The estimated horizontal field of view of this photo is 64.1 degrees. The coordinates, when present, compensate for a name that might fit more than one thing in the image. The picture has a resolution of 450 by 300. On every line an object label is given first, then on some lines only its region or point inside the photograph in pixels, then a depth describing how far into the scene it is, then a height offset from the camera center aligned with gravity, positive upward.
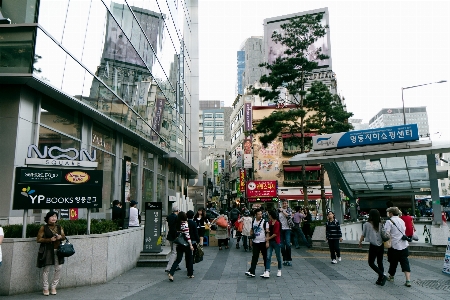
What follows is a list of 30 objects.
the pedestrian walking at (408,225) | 11.44 -0.76
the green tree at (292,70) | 21.16 +7.88
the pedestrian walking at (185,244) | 9.07 -1.02
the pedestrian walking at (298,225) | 15.09 -0.96
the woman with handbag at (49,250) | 7.31 -0.91
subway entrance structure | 13.23 +1.67
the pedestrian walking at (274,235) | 9.25 -0.84
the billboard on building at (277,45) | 47.58 +21.38
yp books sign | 7.68 +0.37
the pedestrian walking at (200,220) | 14.54 -0.70
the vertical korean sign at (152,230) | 11.25 -0.81
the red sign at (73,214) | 11.90 -0.31
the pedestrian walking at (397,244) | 7.96 -0.95
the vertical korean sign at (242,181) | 45.72 +2.78
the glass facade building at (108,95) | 9.94 +4.25
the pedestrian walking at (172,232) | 9.12 -0.78
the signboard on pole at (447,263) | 9.07 -1.59
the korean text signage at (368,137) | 13.45 +2.51
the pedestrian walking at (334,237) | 11.22 -1.09
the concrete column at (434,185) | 13.58 +0.59
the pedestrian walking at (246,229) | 14.24 -1.03
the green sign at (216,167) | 66.00 +6.58
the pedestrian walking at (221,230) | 15.54 -1.16
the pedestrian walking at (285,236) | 11.16 -1.07
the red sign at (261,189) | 27.02 +1.02
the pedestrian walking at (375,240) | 8.01 -0.87
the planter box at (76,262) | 7.36 -1.30
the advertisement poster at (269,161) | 46.59 +5.41
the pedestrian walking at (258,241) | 9.01 -0.96
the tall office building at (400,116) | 167.88 +39.85
